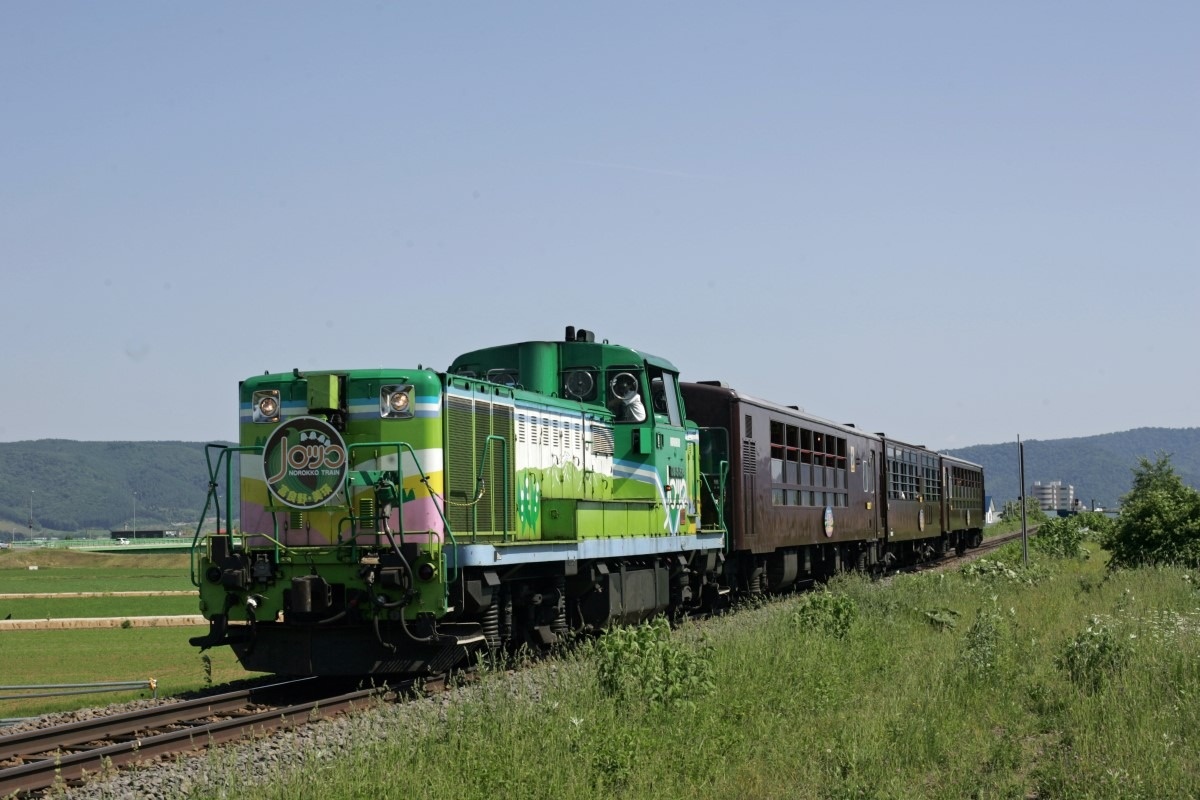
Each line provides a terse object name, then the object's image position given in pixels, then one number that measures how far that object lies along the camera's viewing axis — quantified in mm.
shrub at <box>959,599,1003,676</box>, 12734
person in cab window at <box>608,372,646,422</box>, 17328
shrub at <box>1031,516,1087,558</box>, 40469
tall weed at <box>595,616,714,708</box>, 10875
